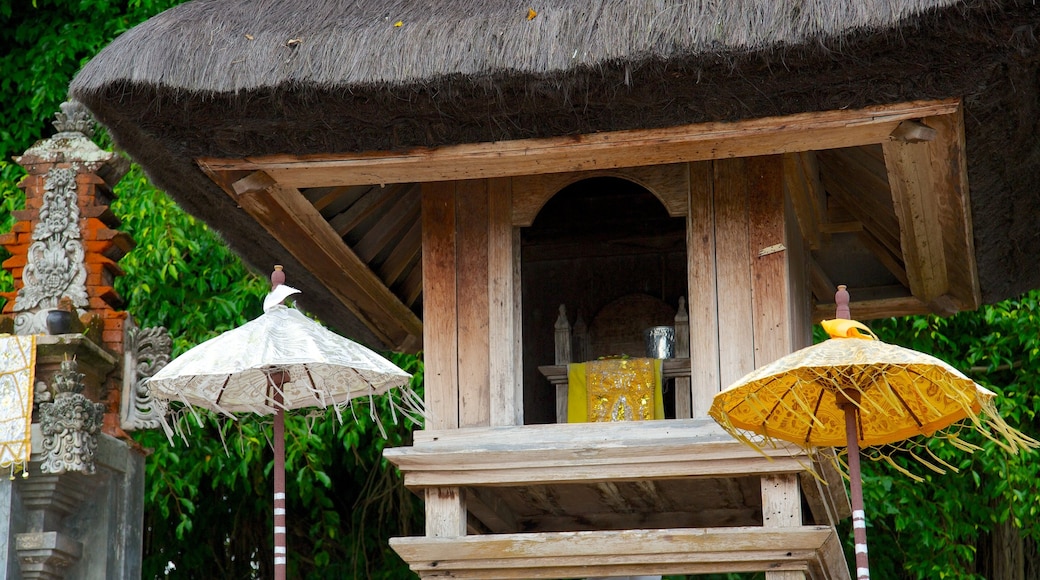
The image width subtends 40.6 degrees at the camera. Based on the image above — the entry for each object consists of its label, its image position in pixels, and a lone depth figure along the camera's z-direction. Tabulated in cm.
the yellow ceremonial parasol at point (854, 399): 498
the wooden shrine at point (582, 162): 562
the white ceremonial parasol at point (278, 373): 532
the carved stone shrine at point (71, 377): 769
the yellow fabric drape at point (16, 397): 765
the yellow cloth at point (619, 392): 691
